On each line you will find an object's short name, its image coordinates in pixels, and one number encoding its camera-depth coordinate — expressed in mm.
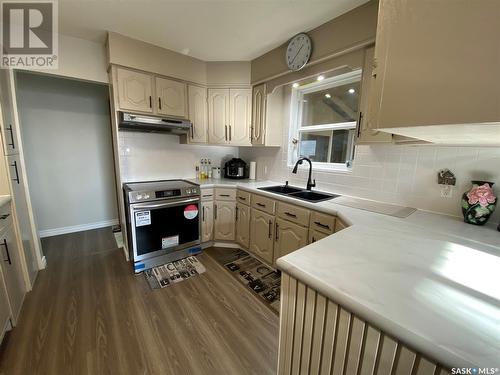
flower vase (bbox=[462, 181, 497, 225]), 1239
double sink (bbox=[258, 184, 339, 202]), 2111
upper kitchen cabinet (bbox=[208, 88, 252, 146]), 2746
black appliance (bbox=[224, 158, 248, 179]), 3062
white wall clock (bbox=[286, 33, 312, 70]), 1951
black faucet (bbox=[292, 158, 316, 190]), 2200
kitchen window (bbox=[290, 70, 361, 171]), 2135
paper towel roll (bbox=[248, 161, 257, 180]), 3104
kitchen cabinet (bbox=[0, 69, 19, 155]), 1634
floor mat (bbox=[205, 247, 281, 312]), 1910
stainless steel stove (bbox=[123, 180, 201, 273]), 2145
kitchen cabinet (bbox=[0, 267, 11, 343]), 1323
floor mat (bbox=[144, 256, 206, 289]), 2050
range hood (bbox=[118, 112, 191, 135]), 2129
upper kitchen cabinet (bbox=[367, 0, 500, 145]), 378
